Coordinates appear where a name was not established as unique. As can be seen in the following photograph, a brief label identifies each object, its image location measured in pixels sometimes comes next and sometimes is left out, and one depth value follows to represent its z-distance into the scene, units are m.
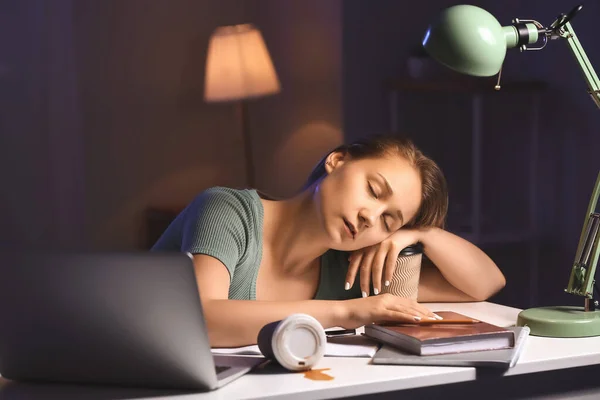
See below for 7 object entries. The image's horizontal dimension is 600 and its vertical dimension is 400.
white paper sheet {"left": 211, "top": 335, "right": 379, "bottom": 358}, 2.90
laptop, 2.61
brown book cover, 2.86
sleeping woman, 3.08
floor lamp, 4.64
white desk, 2.67
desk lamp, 3.07
